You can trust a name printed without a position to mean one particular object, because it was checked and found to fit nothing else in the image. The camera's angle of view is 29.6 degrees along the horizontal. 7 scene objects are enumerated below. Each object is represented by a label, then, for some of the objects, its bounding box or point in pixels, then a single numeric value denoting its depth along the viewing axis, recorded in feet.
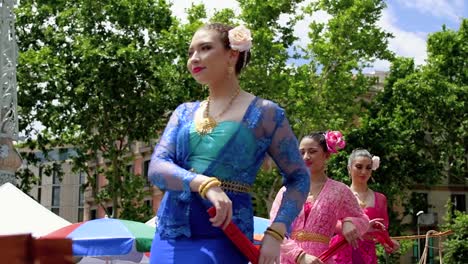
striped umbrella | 36.76
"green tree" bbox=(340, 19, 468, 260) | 114.93
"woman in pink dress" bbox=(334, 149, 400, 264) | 21.50
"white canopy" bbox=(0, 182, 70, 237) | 35.78
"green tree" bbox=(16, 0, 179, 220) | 102.37
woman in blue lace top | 10.57
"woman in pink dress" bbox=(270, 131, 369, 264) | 17.26
